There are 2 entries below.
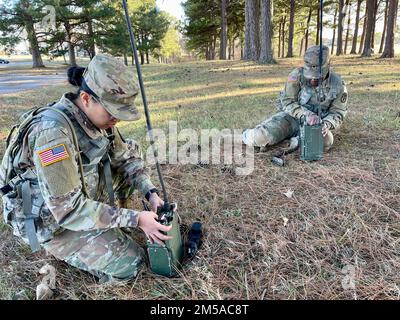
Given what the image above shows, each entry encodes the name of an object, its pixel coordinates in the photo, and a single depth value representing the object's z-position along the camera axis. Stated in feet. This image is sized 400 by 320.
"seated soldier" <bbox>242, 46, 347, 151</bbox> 11.14
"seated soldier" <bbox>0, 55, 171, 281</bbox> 5.11
